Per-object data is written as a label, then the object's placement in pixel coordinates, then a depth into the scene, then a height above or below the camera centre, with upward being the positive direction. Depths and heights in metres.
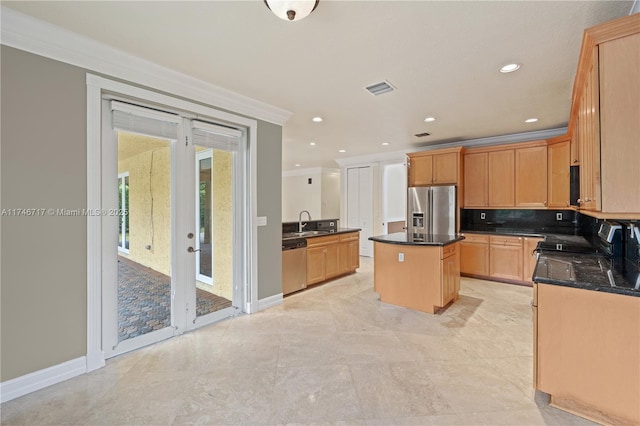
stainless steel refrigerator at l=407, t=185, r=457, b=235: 5.06 +0.03
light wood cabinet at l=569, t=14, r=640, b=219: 1.51 +0.53
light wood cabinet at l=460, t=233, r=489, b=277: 4.86 -0.75
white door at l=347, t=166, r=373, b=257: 6.98 +0.22
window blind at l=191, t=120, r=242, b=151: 2.96 +0.83
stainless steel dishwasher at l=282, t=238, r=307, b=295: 4.05 -0.77
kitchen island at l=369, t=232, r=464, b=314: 3.35 -0.73
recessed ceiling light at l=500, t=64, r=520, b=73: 2.48 +1.27
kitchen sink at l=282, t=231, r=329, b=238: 4.44 -0.36
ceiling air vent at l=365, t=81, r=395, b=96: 2.87 +1.28
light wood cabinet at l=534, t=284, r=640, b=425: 1.57 -0.83
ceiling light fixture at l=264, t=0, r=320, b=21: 1.57 +1.14
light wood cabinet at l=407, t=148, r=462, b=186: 5.08 +0.82
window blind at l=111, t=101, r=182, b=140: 2.40 +0.82
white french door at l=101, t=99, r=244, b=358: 2.41 -0.12
